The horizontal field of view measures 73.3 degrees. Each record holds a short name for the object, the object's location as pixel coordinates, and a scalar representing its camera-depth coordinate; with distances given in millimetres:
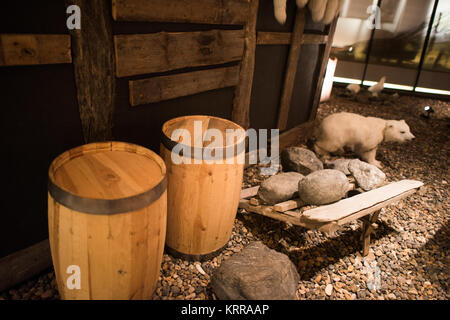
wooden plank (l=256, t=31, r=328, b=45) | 3514
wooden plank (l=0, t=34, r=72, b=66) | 1717
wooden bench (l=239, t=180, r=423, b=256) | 2387
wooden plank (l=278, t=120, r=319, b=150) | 4766
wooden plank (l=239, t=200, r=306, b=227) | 2586
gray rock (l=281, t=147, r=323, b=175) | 3566
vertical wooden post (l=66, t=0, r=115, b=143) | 2012
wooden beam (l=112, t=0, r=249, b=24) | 2144
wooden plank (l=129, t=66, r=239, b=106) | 2453
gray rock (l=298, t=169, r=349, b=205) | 2727
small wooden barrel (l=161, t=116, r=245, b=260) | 2104
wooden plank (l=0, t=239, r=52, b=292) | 2107
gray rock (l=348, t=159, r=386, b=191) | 3143
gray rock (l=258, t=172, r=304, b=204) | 2877
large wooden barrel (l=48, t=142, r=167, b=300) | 1502
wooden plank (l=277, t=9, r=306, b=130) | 3969
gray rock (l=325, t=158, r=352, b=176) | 3491
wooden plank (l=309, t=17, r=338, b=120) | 4850
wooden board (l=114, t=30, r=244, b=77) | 2260
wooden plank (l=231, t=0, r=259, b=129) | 3246
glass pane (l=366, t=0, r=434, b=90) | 8680
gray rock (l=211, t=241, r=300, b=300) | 2047
